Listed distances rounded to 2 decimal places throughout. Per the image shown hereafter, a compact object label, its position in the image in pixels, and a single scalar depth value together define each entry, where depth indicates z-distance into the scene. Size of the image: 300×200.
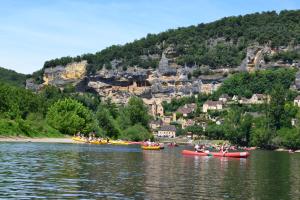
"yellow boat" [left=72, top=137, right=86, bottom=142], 116.69
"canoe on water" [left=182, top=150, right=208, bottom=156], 86.99
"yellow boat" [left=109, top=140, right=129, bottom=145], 125.06
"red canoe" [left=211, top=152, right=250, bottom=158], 83.94
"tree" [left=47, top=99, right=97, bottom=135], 127.38
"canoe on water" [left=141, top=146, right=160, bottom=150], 104.77
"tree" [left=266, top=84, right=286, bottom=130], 156.62
